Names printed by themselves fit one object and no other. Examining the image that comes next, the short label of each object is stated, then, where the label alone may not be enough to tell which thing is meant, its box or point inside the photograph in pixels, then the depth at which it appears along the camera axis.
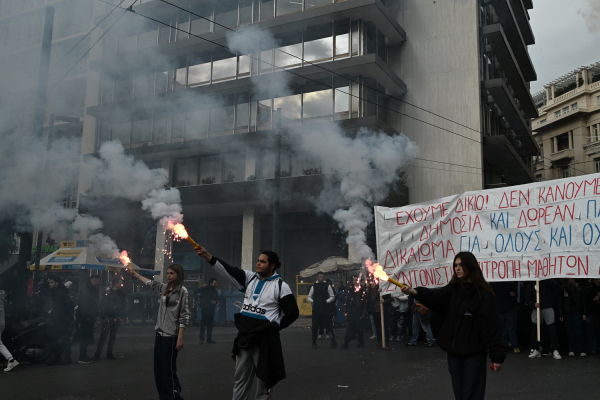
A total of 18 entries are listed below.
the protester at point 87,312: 9.59
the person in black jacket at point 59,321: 9.38
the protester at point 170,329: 5.38
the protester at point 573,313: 9.09
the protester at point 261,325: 4.43
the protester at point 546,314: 8.97
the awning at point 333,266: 18.26
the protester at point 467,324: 3.79
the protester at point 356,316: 11.46
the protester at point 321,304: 11.56
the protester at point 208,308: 12.58
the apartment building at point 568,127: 40.75
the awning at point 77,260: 17.55
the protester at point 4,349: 8.42
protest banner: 7.42
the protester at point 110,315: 9.80
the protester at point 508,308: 9.41
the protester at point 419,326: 11.18
